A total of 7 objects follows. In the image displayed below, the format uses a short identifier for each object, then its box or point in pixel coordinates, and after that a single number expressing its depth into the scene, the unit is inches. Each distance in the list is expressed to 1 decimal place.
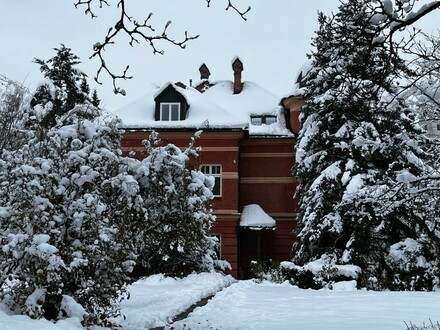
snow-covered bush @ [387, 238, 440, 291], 533.0
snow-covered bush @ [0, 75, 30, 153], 753.0
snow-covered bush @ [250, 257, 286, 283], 714.2
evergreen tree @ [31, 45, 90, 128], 961.5
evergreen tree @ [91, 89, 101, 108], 1175.8
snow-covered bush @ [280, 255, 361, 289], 554.6
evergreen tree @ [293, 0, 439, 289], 565.0
